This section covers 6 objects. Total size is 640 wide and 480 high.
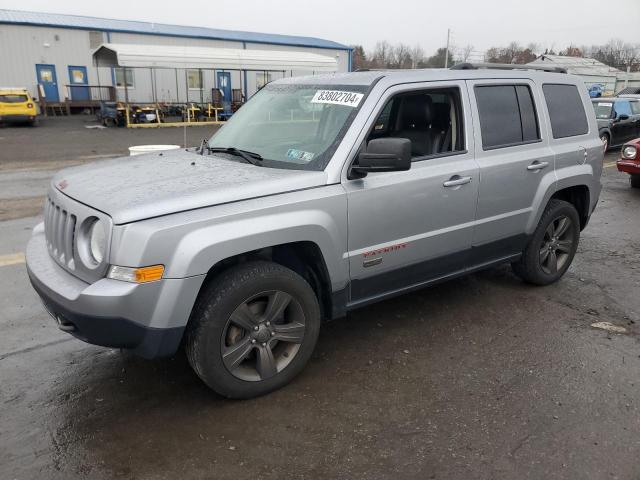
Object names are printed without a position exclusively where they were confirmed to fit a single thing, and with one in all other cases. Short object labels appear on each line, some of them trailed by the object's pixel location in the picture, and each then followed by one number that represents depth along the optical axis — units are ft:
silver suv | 9.15
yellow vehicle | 73.41
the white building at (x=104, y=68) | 93.97
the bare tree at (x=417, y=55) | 291.63
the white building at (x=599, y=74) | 153.17
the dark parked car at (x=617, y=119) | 49.42
